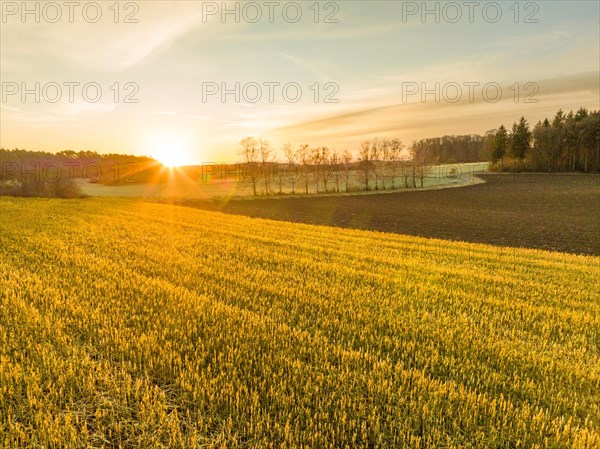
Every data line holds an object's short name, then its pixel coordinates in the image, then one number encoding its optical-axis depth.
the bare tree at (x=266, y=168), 83.12
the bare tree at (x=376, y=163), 93.55
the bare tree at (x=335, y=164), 91.61
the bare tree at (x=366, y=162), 91.18
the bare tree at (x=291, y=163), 88.69
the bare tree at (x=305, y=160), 91.83
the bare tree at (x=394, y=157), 99.86
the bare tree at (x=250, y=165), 82.99
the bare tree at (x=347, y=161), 96.78
